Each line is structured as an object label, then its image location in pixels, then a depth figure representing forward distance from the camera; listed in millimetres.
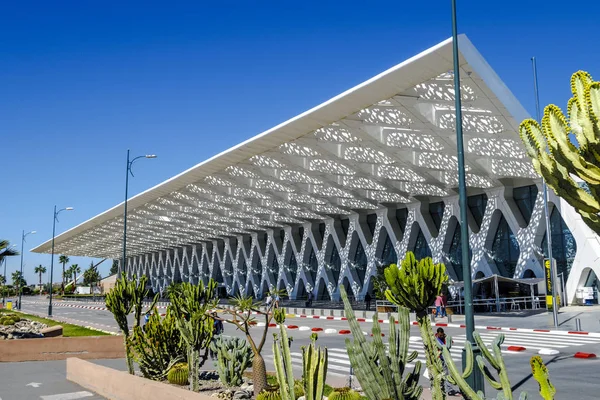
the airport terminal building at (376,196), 26344
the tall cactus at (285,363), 7617
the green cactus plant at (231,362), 11984
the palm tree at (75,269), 172500
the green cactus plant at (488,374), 5965
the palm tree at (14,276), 169925
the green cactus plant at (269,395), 9641
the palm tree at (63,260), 168375
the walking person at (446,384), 11287
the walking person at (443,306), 33888
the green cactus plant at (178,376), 12883
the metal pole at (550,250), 25875
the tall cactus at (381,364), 8281
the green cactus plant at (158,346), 13258
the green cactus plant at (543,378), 5042
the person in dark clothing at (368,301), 43912
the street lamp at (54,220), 53338
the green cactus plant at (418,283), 9188
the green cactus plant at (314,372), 7293
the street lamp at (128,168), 32213
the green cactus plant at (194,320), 11898
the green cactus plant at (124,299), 14507
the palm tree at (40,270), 195212
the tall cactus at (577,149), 6355
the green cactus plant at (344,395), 9047
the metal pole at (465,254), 10711
